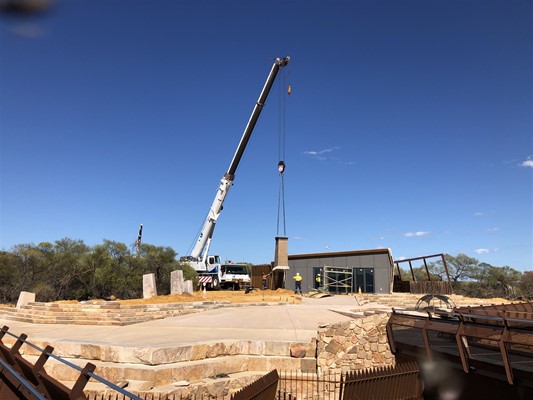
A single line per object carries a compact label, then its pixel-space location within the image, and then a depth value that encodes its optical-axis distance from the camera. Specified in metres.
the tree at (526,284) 41.98
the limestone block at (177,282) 22.74
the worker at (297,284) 28.17
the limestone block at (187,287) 23.48
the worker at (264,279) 30.18
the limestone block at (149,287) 21.94
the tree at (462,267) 53.16
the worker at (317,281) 30.98
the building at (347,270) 31.25
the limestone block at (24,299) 16.49
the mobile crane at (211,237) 32.03
